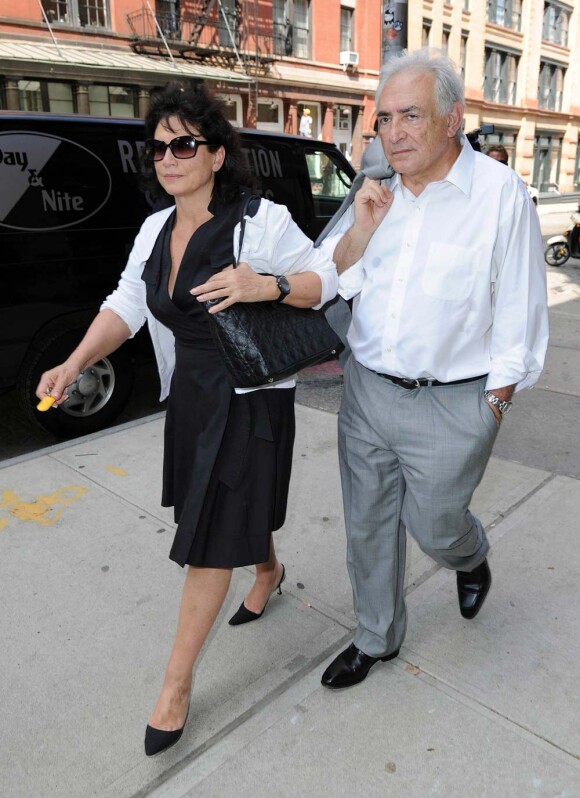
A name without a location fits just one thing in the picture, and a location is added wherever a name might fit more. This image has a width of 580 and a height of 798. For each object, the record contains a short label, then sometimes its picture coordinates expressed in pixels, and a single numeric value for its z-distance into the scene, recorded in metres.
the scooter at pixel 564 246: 12.02
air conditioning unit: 28.41
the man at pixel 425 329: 2.08
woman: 2.15
